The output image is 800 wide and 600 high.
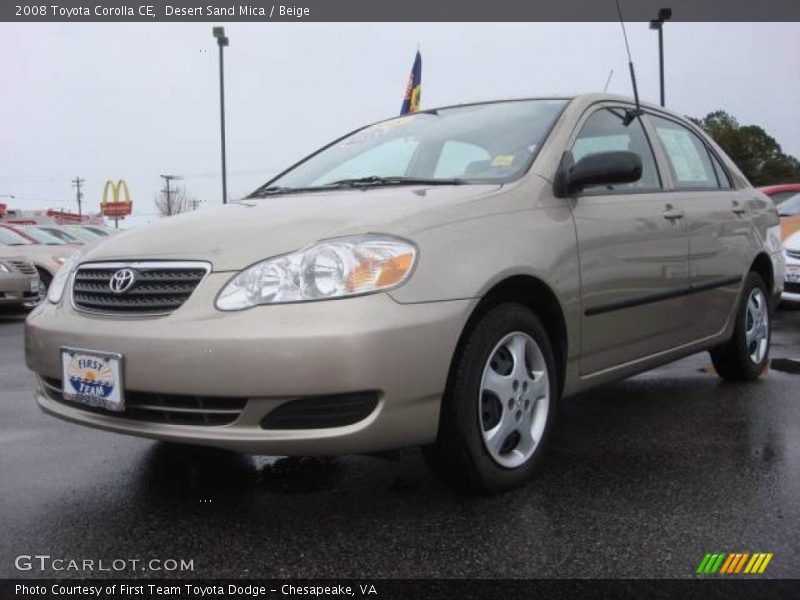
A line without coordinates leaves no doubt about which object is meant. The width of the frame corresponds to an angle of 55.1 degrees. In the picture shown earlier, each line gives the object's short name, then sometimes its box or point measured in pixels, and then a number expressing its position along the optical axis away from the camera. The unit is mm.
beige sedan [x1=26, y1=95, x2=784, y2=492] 2369
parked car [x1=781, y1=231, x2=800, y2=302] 7641
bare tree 71556
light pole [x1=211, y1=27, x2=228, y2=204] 18391
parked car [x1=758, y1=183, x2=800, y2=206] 10656
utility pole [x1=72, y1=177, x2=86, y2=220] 87631
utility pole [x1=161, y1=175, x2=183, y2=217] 64569
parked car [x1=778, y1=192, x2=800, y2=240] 8719
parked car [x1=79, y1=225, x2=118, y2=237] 15710
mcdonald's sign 58344
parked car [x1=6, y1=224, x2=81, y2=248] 11812
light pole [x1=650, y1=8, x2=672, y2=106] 13006
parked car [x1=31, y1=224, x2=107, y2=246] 13164
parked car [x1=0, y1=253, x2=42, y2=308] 9438
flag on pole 14102
